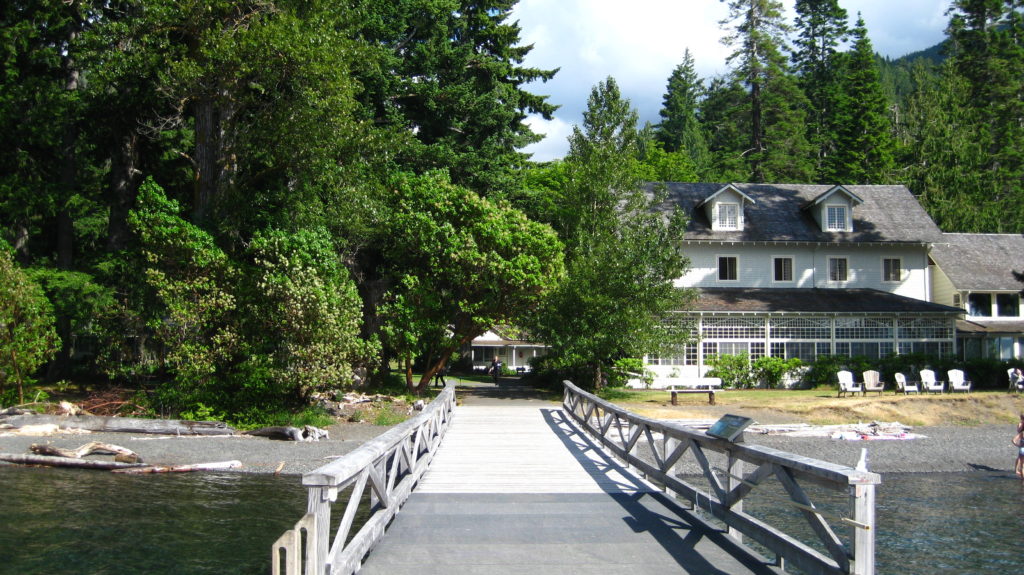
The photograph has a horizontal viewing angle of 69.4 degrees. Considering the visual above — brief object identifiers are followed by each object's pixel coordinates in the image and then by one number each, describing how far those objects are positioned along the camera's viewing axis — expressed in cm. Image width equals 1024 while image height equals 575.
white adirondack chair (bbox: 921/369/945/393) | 3047
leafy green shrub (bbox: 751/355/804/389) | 3462
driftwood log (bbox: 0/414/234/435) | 2116
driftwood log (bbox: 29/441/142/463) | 1728
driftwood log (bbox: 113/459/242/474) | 1667
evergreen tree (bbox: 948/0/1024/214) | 5625
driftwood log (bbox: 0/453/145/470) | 1680
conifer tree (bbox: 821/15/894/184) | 5481
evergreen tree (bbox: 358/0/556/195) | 3422
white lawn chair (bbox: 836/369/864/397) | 2986
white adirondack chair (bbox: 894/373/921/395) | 3016
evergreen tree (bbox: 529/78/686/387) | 2817
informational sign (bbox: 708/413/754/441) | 697
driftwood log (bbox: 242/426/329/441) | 2091
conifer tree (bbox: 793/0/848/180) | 6525
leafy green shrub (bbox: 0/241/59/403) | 2283
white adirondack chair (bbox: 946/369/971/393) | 3094
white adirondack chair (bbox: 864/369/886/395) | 3033
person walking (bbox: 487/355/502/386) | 4084
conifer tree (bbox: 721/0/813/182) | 5744
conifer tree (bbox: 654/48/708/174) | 7006
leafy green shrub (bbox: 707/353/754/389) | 3481
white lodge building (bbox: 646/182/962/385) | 3553
